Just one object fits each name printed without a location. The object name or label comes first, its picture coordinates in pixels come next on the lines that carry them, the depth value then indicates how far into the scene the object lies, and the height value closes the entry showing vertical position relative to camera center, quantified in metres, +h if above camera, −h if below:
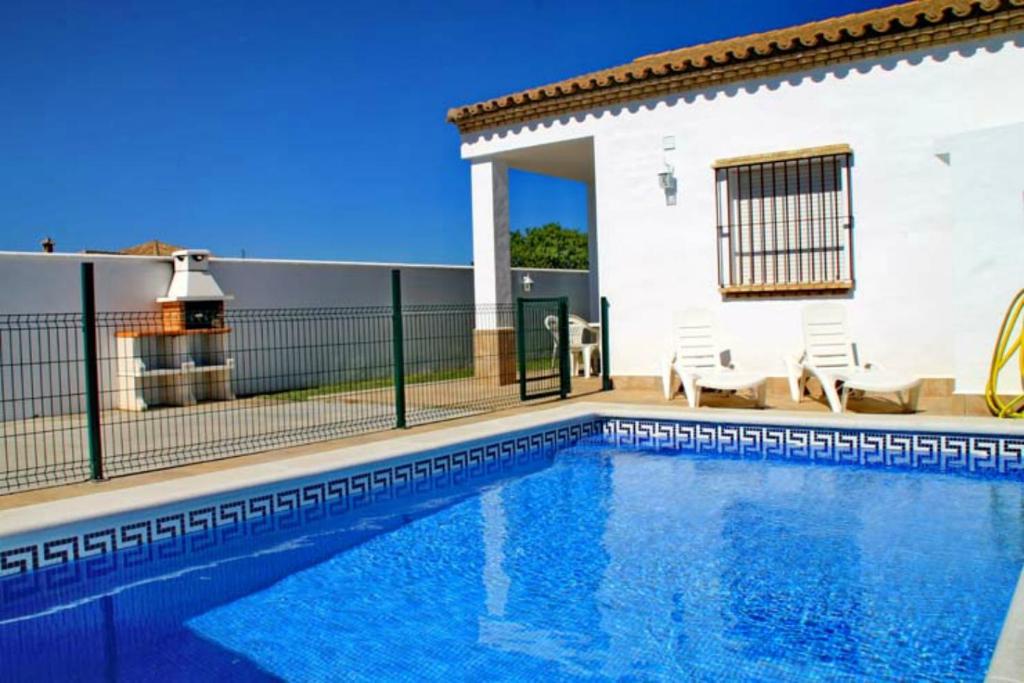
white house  8.57 +1.66
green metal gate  10.73 -0.46
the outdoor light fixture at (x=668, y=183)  11.10 +1.82
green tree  47.00 +4.13
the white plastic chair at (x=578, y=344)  13.84 -0.42
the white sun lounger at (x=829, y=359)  9.07 -0.57
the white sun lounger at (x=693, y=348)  10.51 -0.42
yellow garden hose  8.16 -0.46
